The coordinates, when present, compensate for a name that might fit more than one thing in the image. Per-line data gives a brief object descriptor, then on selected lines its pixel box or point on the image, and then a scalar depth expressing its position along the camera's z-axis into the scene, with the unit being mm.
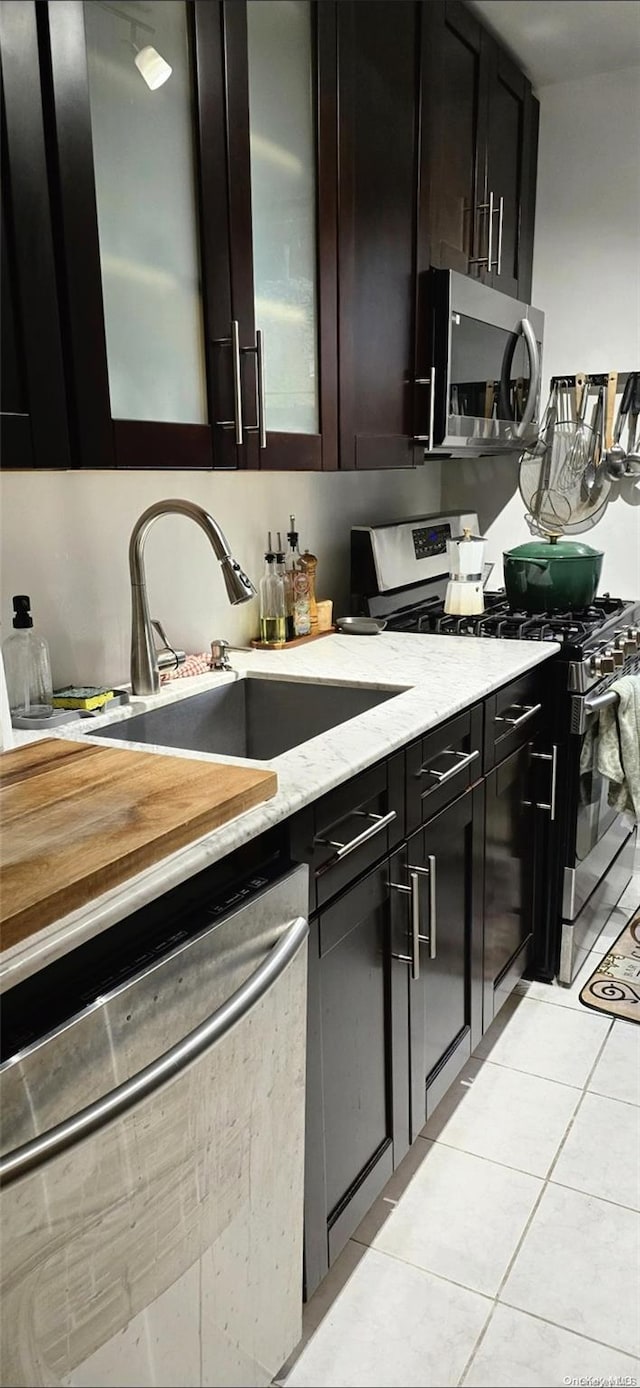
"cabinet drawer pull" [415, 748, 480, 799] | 1290
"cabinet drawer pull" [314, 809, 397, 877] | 1043
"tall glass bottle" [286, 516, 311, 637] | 1778
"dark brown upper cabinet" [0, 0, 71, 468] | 779
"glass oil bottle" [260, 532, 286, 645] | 1731
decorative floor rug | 1869
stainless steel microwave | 1749
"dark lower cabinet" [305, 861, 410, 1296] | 1037
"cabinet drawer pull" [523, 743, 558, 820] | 1798
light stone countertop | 678
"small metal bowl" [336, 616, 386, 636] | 1841
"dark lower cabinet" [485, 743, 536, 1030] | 1615
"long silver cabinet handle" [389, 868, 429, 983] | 1245
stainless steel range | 1799
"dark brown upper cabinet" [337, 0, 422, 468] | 1433
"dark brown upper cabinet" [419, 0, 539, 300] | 1641
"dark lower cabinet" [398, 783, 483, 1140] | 1310
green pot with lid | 1979
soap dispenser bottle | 1153
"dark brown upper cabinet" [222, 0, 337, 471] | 1150
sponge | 1221
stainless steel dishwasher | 454
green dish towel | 1843
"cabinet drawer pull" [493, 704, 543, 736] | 1578
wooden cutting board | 655
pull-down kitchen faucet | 1215
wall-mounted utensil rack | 2295
